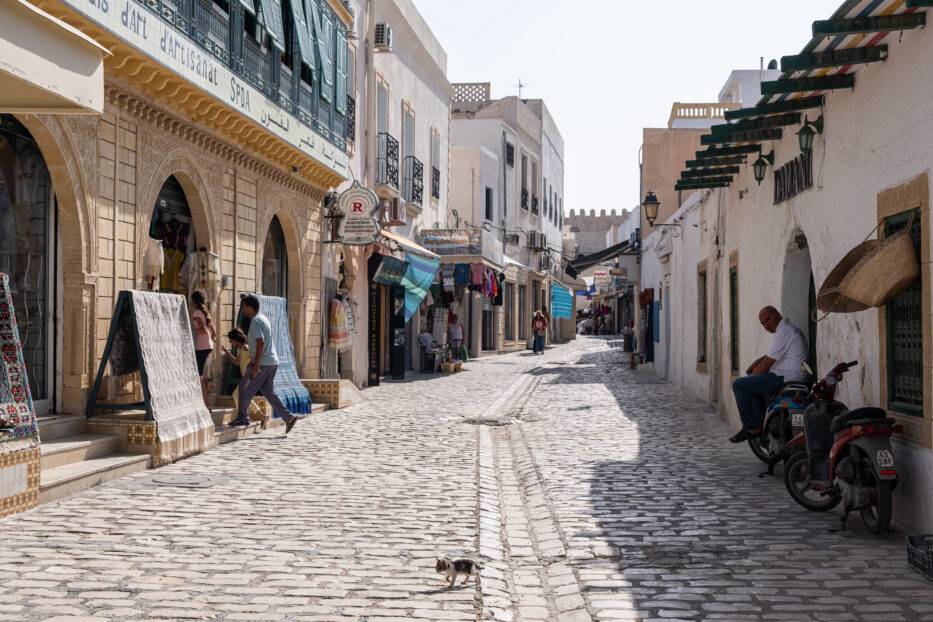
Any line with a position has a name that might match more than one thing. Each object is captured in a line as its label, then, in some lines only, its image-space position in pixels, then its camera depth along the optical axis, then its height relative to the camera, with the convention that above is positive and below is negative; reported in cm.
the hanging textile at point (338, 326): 1706 +13
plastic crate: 506 -121
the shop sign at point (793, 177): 887 +157
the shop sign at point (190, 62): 882 +303
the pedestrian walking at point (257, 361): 1123 -34
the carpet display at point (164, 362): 893 -29
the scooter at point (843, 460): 615 -88
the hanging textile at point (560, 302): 4747 +168
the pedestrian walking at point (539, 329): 3583 +18
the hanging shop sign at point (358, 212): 1666 +217
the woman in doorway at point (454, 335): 2816 -5
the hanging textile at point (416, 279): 2125 +125
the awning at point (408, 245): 1975 +198
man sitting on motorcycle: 894 -36
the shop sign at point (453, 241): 2544 +257
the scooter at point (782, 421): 833 -78
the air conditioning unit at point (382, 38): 1955 +619
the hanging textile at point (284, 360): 1272 -38
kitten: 505 -127
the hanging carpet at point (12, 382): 671 -36
